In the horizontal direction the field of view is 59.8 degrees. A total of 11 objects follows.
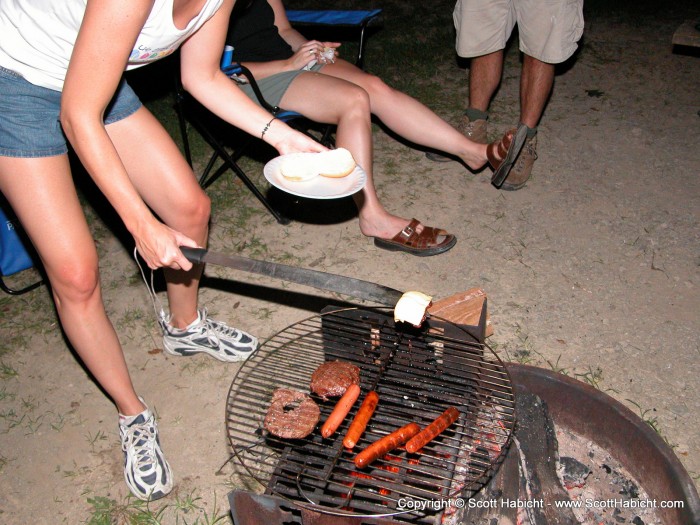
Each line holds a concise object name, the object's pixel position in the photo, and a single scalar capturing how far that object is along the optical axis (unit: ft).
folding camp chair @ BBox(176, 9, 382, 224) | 11.91
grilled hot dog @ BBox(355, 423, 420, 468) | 6.05
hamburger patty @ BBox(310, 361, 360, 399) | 7.05
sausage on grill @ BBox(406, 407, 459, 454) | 6.25
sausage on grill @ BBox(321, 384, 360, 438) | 6.46
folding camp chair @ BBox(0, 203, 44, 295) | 11.81
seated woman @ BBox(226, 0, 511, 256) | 11.65
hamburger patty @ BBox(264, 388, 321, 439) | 6.59
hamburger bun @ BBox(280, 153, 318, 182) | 8.03
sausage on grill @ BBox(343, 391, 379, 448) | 6.29
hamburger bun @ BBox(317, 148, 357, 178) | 8.13
